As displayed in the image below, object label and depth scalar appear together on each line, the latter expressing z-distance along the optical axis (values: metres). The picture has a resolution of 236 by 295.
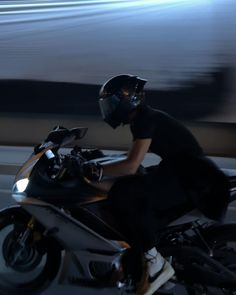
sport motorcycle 5.35
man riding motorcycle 5.24
